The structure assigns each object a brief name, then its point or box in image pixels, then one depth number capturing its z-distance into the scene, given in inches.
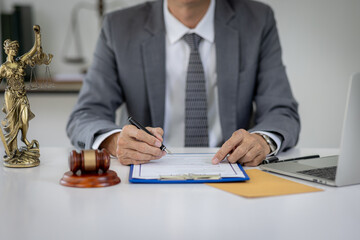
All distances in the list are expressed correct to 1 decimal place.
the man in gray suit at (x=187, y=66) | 75.8
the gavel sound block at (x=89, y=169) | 41.5
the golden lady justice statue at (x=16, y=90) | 45.6
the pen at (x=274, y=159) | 51.6
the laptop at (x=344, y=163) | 37.5
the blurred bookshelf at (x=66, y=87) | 126.3
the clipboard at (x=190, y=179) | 42.8
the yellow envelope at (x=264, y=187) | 39.8
